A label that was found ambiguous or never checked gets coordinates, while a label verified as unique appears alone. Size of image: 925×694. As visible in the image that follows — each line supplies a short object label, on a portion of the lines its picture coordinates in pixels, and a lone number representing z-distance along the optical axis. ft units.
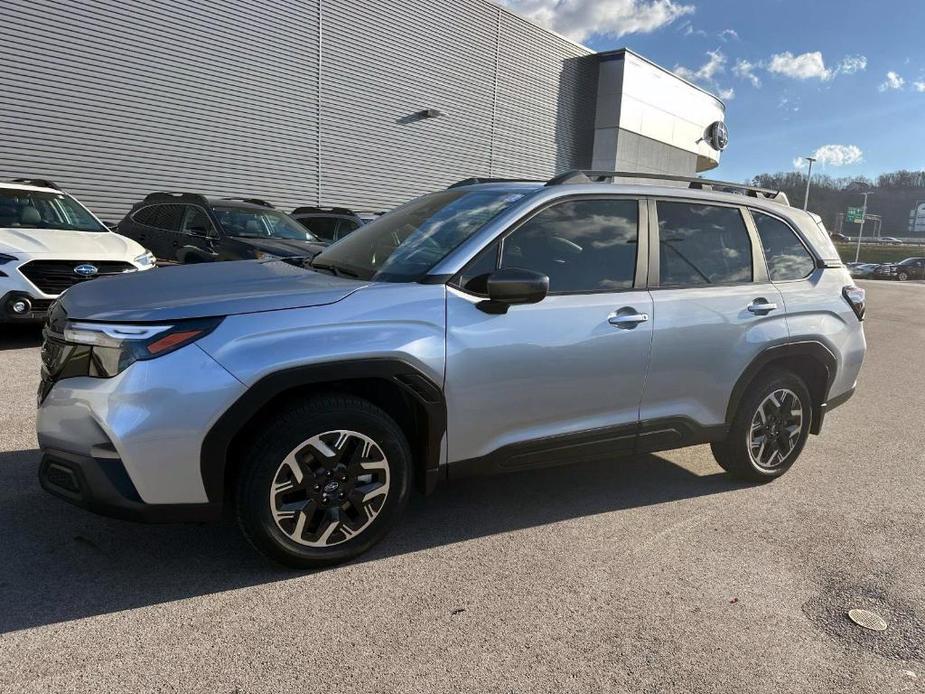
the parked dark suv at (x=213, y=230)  28.04
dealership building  43.55
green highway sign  268.29
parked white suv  22.33
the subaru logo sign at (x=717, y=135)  110.83
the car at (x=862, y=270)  167.25
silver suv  8.84
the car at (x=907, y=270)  161.58
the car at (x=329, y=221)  41.24
